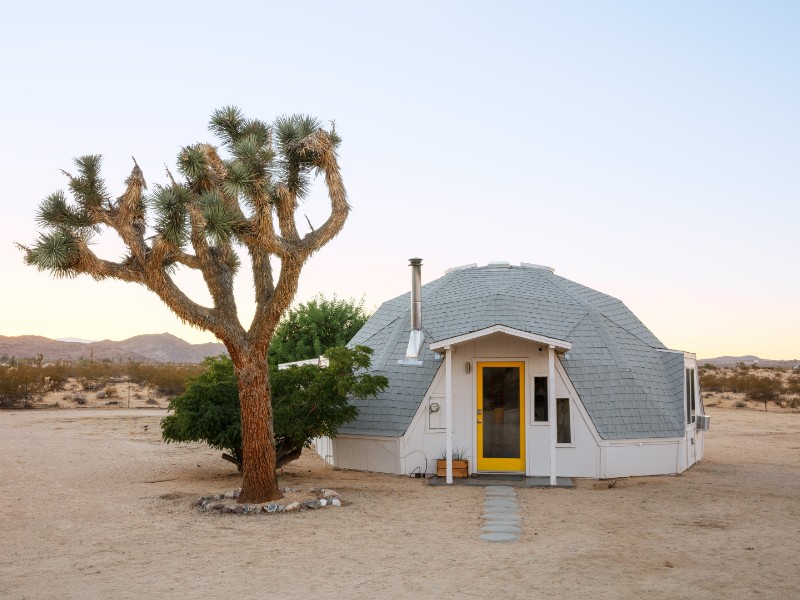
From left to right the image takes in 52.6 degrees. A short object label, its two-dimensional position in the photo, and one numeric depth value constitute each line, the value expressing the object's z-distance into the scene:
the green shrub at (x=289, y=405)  15.32
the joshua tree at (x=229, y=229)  11.94
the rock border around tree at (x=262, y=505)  12.53
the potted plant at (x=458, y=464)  16.00
